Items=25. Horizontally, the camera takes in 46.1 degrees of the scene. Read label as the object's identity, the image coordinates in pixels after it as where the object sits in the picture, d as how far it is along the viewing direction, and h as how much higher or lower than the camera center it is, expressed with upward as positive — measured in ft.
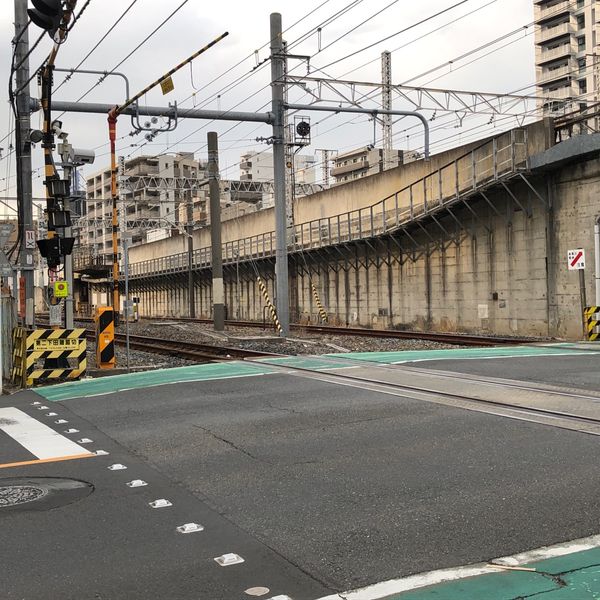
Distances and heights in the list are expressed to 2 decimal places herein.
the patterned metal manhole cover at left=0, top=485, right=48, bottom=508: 18.45 -5.10
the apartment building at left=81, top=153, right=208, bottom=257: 312.71 +52.29
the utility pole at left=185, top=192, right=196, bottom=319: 159.85 +3.23
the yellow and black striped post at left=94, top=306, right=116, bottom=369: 50.60 -2.48
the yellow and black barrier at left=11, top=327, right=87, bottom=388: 44.21 -3.12
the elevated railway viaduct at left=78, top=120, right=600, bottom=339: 74.49 +7.24
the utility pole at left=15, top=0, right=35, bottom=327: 52.42 +12.49
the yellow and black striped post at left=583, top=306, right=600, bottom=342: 67.15 -3.20
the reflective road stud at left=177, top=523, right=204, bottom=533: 15.70 -5.10
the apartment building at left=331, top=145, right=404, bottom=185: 361.30 +70.13
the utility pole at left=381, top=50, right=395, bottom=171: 139.79 +40.39
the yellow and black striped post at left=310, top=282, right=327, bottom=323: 122.01 -1.62
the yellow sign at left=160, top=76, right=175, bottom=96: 62.69 +19.29
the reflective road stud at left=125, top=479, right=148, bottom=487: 19.62 -5.07
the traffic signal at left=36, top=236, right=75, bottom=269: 48.57 +4.05
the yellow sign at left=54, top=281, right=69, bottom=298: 49.93 +1.11
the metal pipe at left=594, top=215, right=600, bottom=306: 69.00 +3.36
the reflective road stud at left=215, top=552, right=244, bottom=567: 13.79 -5.13
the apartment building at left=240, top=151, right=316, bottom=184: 360.07 +68.31
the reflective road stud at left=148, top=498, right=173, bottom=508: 17.61 -5.08
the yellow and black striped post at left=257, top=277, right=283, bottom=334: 85.53 -1.30
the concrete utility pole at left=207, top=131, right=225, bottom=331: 107.95 +11.67
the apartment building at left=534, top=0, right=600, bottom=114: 271.90 +98.65
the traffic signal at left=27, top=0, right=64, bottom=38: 31.12 +13.16
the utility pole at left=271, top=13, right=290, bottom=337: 79.46 +15.81
